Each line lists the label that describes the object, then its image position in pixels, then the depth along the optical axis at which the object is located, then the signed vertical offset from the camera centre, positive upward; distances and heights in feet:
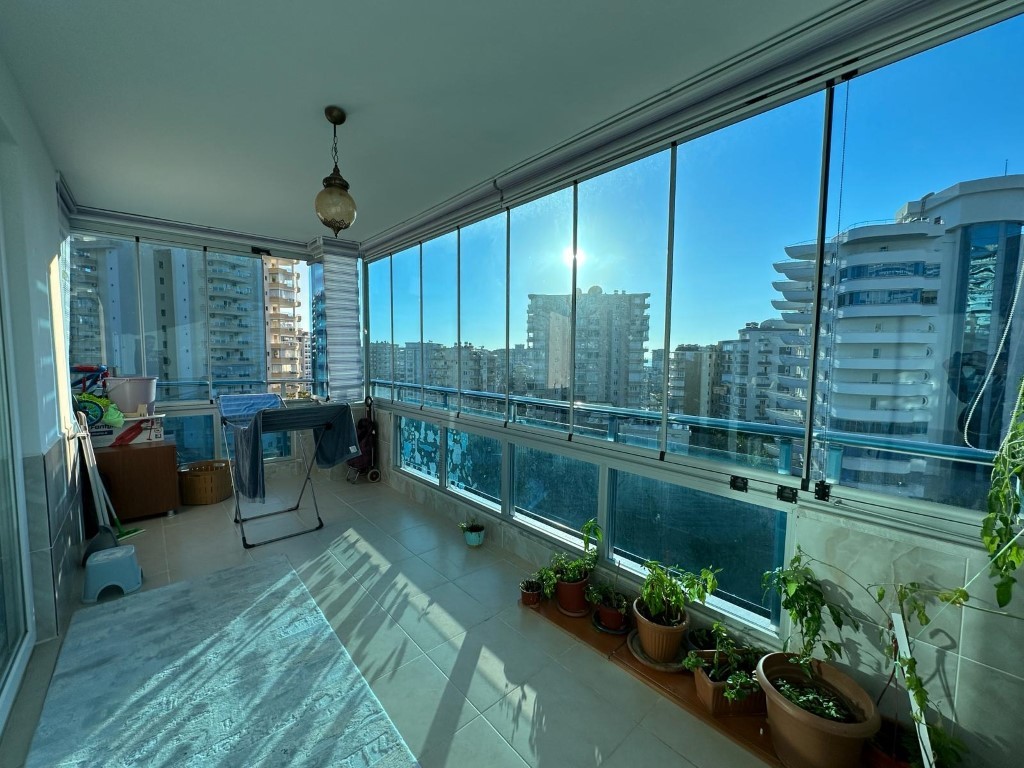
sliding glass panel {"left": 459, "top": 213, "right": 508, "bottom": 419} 11.98 +1.12
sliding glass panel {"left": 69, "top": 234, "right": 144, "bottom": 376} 13.96 +1.56
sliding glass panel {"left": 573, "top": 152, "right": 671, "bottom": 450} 8.21 +1.17
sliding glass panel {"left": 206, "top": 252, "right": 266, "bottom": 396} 16.48 +1.13
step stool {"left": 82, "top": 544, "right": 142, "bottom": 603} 8.96 -4.93
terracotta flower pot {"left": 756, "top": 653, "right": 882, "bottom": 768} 4.98 -4.61
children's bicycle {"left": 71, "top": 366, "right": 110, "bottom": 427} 12.66 -1.33
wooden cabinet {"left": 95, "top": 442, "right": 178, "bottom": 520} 12.89 -4.08
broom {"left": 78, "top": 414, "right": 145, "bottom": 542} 11.38 -3.61
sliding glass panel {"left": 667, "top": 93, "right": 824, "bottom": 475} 6.42 +1.17
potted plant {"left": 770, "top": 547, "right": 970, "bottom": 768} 4.81 -3.66
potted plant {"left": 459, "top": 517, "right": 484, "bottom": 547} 11.69 -5.08
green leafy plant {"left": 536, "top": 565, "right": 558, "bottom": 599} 8.96 -4.93
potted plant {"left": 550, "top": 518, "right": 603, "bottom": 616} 8.70 -4.77
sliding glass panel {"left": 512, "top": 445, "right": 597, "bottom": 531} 9.89 -3.43
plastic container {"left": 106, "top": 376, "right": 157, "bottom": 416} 13.57 -1.41
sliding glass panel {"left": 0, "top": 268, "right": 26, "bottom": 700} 6.92 -3.47
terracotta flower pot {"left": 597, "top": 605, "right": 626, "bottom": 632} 8.08 -5.18
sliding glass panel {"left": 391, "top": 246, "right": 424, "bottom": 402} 15.55 +1.10
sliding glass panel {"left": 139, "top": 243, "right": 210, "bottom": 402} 15.29 +1.15
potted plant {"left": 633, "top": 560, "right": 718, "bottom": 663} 7.07 -4.55
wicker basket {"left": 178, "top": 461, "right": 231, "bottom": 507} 14.80 -4.83
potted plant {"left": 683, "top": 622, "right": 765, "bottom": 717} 6.16 -4.94
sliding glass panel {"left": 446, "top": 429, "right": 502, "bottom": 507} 12.34 -3.54
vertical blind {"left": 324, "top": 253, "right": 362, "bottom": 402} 17.08 +1.13
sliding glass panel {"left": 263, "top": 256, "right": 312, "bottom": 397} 17.88 +1.18
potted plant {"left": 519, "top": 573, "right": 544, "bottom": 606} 9.00 -5.17
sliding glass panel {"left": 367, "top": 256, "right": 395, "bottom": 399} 17.16 +0.98
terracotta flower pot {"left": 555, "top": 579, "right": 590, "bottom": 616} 8.68 -5.14
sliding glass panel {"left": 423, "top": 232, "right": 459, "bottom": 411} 13.73 +1.07
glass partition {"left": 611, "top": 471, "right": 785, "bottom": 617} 7.10 -3.36
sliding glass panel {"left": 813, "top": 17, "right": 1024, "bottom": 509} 4.89 +1.10
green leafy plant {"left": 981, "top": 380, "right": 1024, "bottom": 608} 4.18 -1.61
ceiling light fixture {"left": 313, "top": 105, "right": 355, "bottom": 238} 7.21 +2.63
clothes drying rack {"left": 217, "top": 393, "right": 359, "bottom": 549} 11.26 -2.35
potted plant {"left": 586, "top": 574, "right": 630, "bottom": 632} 8.09 -5.01
